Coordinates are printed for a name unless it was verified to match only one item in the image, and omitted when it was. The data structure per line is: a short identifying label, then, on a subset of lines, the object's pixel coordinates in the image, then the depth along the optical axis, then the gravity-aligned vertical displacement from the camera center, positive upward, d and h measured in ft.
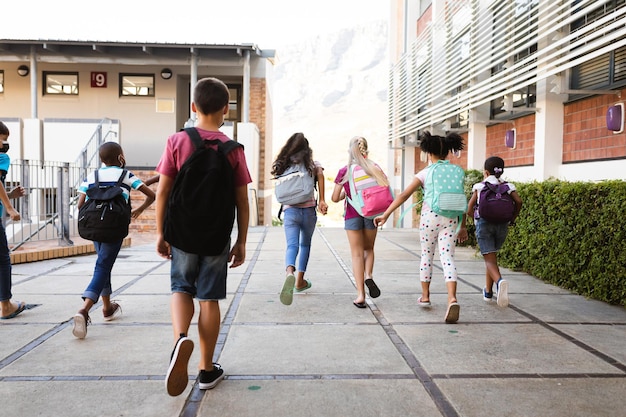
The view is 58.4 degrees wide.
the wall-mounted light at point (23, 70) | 60.85 +12.14
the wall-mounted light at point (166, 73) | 61.13 +11.98
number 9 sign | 61.31 +11.22
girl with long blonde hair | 17.37 -1.11
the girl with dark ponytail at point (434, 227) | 16.10 -1.22
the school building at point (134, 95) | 61.21 +9.61
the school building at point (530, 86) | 22.41 +5.17
